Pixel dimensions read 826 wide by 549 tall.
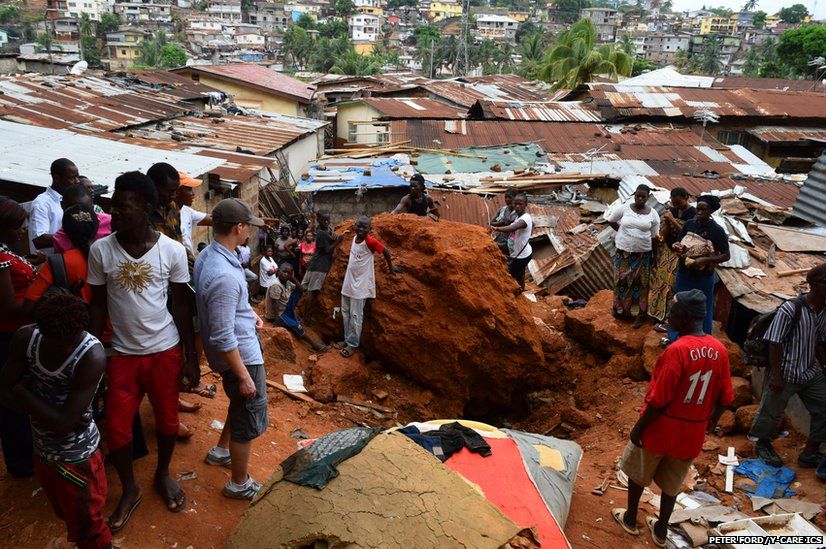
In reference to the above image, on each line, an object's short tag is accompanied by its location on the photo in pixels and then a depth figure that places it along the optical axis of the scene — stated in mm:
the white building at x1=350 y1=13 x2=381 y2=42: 106275
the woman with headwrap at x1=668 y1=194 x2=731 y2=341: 5988
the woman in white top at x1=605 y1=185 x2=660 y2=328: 6703
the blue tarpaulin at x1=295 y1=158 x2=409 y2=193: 12031
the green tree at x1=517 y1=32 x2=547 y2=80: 58375
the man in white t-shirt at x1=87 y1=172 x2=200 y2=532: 3131
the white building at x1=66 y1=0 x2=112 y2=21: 96125
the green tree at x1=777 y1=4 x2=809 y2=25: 115562
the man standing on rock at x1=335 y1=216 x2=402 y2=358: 6777
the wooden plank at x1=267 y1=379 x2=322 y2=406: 6629
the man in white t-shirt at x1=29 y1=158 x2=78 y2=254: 4672
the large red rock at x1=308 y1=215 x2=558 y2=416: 7328
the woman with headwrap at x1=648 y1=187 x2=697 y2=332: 6551
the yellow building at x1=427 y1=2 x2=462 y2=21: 132000
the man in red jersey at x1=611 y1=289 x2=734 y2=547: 3705
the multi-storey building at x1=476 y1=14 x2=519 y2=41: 110688
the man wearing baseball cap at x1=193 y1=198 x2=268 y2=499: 3271
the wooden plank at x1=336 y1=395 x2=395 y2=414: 6934
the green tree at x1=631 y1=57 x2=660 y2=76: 62012
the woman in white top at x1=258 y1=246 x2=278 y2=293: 8234
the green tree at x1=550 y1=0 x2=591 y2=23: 119688
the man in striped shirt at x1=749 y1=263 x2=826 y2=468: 4777
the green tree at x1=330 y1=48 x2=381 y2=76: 57250
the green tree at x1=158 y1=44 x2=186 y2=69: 64562
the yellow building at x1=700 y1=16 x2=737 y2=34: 115119
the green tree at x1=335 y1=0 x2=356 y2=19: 106438
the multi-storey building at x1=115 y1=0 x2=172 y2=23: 97625
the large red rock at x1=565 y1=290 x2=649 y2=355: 7531
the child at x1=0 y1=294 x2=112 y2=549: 2656
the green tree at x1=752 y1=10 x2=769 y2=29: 108125
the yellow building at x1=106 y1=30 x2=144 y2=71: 74062
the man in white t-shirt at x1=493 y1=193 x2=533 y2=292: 7820
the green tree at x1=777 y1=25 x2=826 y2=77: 49625
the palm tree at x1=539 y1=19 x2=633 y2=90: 29625
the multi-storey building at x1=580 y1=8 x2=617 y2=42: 113688
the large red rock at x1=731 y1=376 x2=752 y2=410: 6148
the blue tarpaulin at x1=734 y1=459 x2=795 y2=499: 4938
